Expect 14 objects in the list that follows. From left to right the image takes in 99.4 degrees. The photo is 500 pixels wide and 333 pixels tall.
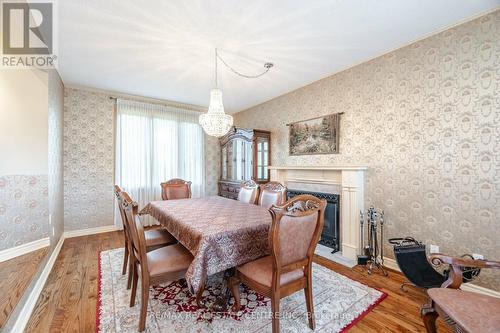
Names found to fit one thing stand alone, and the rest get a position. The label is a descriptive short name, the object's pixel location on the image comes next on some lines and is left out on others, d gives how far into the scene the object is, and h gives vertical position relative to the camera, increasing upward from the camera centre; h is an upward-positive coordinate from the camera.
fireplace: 2.70 -0.42
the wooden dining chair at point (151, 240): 1.93 -0.80
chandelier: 2.50 +0.57
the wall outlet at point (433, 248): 2.16 -0.85
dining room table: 1.46 -0.54
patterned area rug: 1.57 -1.19
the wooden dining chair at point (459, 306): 1.04 -0.76
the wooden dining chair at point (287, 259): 1.35 -0.65
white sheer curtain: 3.97 +0.35
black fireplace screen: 3.01 -0.84
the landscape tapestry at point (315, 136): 3.14 +0.48
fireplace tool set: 2.54 -0.96
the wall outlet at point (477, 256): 1.88 -0.81
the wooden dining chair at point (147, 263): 1.51 -0.76
